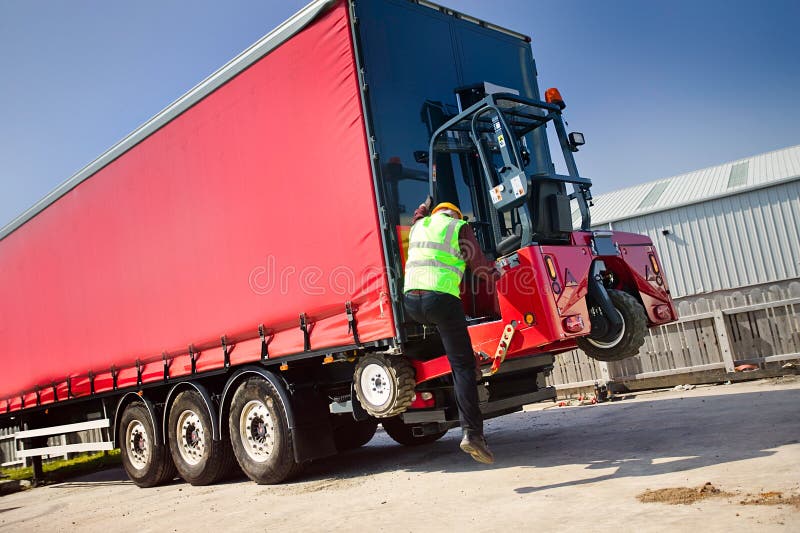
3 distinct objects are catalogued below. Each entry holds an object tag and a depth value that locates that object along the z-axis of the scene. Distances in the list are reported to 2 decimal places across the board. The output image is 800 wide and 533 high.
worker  5.04
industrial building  10.75
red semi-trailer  5.54
